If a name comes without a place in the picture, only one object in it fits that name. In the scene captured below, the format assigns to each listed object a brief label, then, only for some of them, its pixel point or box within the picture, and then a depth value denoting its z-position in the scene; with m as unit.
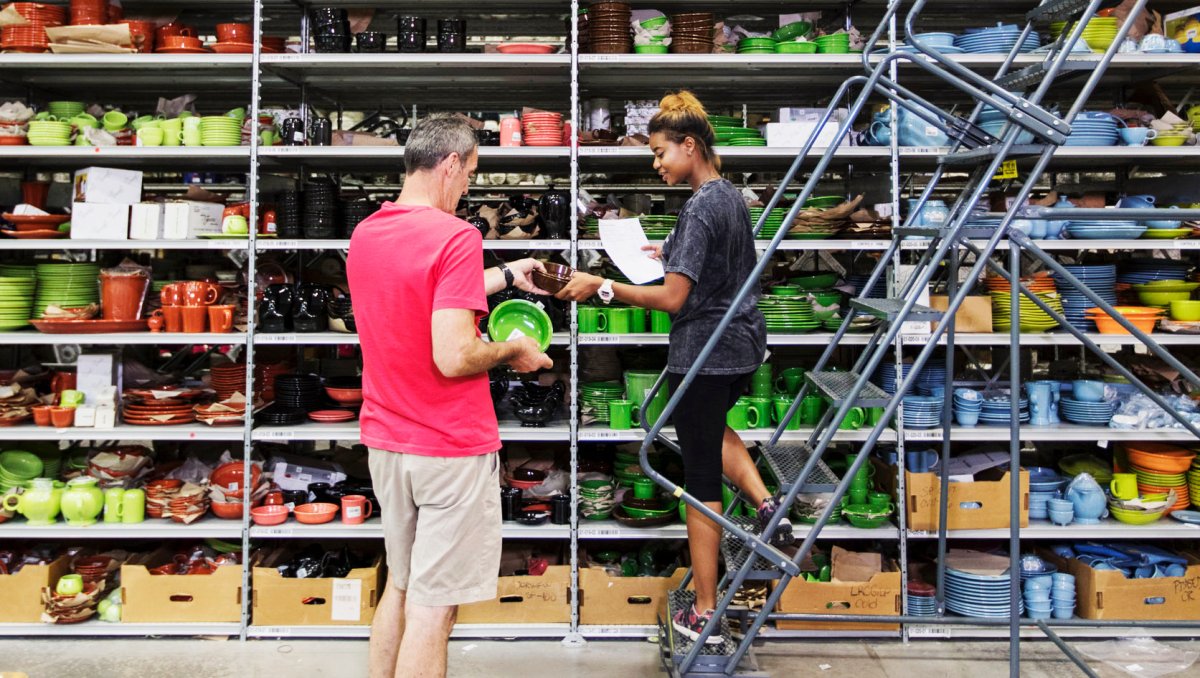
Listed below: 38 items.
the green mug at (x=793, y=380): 4.38
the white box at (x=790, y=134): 4.18
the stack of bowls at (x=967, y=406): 4.21
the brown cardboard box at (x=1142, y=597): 4.00
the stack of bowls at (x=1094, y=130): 4.18
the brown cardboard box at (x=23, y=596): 4.04
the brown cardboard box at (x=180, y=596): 4.05
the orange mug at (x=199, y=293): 4.17
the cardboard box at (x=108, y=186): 4.19
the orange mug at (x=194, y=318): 4.15
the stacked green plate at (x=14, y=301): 4.25
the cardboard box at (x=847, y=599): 4.02
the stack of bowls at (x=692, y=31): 4.19
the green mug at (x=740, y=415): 4.12
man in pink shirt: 2.53
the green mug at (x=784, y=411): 4.11
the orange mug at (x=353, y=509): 4.14
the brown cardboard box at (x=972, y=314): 4.14
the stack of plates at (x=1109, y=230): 4.14
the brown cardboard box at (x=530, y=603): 4.07
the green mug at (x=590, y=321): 4.14
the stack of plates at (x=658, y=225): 4.11
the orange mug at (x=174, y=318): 4.17
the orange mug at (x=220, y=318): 4.16
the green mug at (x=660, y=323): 4.12
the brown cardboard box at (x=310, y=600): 4.05
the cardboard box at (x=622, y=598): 4.05
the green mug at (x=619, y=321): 4.13
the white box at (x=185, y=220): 4.14
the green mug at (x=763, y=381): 4.23
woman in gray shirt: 3.21
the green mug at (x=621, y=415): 4.08
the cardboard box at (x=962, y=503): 4.08
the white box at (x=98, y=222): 4.16
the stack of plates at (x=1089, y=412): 4.24
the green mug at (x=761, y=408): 4.10
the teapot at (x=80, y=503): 4.14
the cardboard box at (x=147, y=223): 4.16
